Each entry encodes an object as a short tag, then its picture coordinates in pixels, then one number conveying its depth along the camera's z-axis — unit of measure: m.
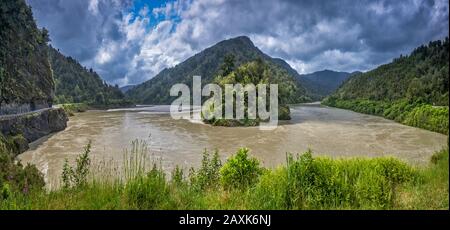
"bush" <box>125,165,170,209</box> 5.64
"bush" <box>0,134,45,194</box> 12.49
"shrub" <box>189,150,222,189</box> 9.92
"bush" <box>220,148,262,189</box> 9.28
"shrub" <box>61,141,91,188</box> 7.44
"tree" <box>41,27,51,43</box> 65.76
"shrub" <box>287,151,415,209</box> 5.88
